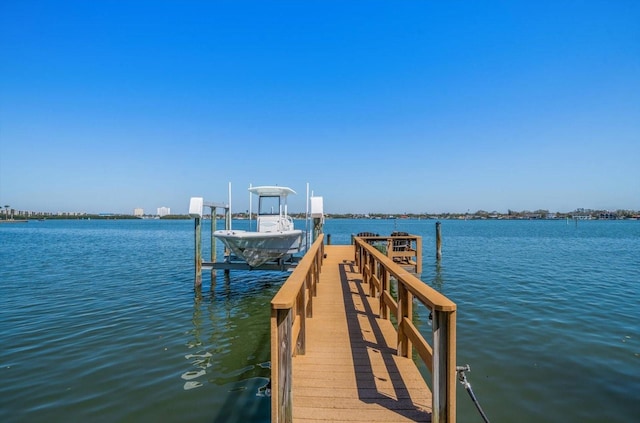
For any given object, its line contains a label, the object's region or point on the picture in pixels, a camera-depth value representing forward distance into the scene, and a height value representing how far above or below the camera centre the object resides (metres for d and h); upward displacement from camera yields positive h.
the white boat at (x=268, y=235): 10.75 -0.55
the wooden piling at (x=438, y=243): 19.41 -1.43
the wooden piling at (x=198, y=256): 11.25 -1.34
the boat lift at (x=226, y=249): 10.88 -0.66
